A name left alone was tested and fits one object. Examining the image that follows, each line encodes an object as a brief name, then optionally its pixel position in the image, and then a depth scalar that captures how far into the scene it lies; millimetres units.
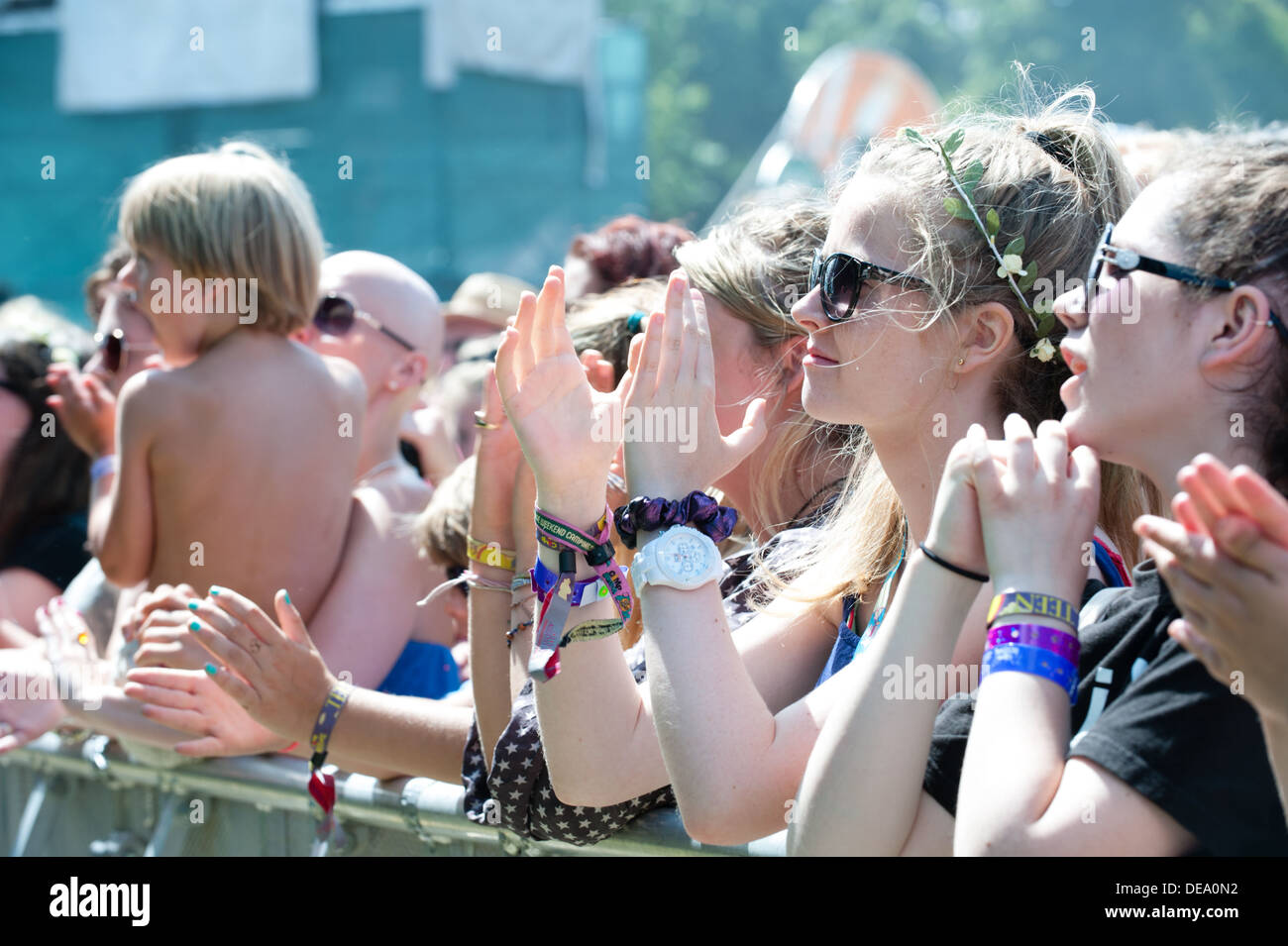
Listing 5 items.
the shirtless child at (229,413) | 3010
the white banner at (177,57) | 15227
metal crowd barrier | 2457
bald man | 3166
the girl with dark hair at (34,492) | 3998
